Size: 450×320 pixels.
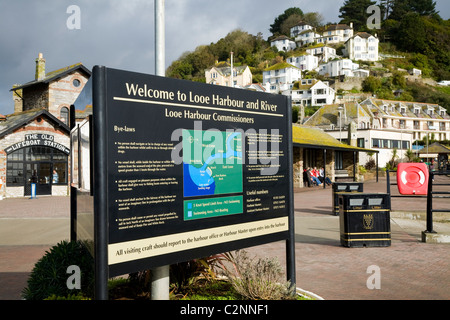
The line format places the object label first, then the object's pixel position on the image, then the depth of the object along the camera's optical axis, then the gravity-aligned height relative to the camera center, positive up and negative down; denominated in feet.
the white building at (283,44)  515.91 +158.73
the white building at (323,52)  444.96 +128.25
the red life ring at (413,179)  32.71 -1.09
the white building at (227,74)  382.05 +91.44
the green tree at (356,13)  500.57 +195.76
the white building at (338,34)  484.74 +161.36
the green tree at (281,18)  580.87 +217.38
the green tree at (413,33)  427.74 +142.73
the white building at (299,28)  532.32 +186.02
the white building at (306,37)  504.02 +164.39
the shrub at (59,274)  14.20 -3.81
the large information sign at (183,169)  11.34 -0.04
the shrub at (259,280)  15.10 -4.45
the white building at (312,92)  340.61 +64.75
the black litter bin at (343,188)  46.77 -2.55
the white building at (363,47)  432.05 +129.56
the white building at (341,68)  389.80 +97.90
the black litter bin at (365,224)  28.48 -4.09
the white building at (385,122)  189.23 +25.27
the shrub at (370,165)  147.95 +0.35
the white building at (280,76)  398.21 +91.88
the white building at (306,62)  437.99 +115.79
